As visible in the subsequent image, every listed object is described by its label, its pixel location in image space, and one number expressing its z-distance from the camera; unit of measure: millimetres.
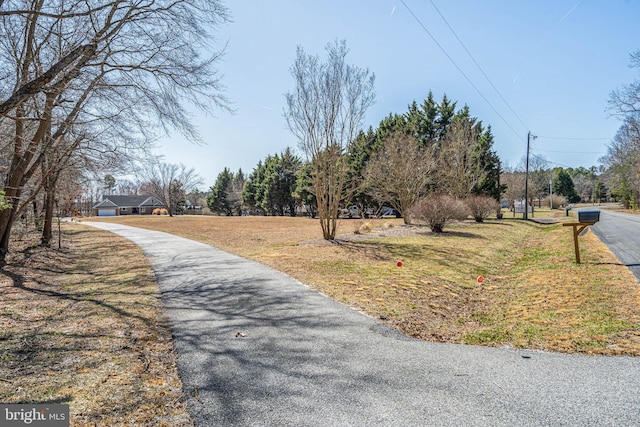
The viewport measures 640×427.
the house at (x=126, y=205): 72375
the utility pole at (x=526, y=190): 28647
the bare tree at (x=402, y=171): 21000
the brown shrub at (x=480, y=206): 24172
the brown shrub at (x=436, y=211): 16609
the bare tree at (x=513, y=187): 41281
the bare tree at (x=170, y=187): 53094
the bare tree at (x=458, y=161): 26078
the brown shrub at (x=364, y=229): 16547
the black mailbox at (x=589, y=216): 8203
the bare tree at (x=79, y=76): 7965
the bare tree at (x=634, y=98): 22062
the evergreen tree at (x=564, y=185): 76750
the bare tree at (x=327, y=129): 12969
